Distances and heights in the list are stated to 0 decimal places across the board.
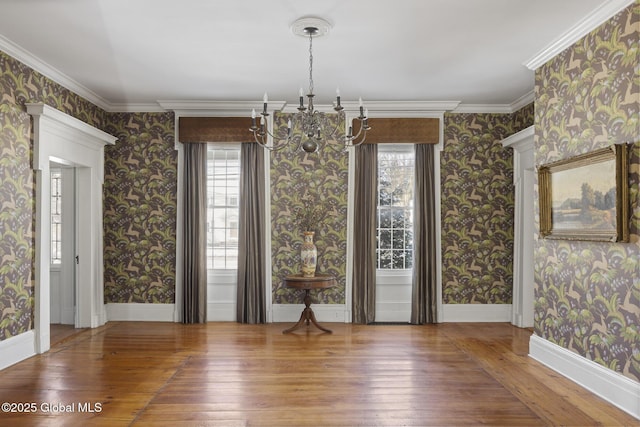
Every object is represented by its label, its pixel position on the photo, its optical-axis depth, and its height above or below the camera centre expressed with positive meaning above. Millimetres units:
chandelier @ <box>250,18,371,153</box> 6340 +1305
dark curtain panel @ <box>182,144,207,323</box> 6219 -219
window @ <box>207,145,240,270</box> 6465 +316
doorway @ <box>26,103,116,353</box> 4715 +286
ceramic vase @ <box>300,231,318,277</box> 5840 -374
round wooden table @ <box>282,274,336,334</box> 5613 -719
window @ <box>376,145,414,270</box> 6496 +253
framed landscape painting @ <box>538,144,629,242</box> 3312 +234
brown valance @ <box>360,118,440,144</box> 6289 +1299
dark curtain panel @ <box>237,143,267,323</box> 6219 -182
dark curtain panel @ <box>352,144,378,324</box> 6242 -200
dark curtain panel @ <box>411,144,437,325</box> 6227 -512
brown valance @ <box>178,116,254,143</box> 6270 +1291
